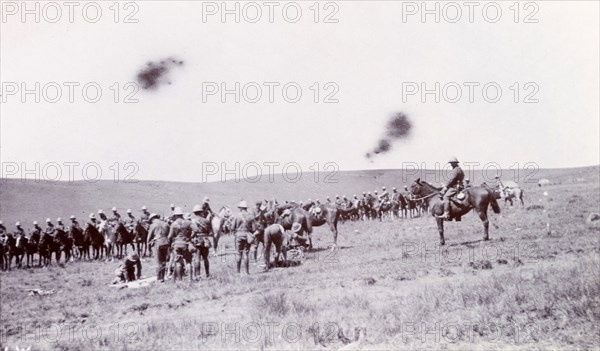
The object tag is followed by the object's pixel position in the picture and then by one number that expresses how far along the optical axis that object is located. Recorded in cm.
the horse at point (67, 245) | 1958
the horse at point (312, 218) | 1738
